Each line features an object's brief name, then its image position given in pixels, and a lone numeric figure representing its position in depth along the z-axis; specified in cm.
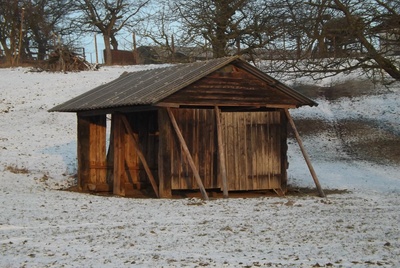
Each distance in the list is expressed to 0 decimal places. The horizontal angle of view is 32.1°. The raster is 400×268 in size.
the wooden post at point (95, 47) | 5908
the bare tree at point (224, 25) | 3188
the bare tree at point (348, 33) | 2375
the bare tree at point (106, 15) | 5906
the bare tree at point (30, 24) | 5725
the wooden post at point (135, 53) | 5569
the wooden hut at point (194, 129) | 1855
